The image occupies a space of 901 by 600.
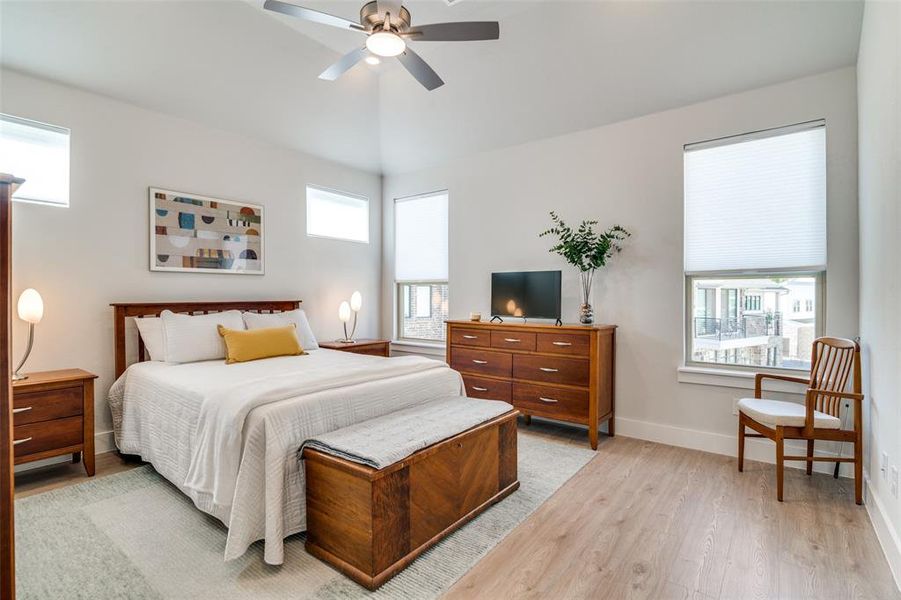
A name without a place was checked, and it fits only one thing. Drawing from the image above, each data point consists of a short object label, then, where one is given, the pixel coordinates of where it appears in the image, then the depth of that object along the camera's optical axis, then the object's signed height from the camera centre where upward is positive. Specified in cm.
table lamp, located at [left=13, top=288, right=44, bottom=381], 294 -6
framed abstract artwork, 382 +58
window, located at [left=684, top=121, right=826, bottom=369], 326 +40
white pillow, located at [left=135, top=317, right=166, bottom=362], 345 -30
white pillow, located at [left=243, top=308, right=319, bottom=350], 407 -22
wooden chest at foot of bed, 194 -98
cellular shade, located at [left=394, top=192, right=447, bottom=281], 538 +74
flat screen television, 421 +4
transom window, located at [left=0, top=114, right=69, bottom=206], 313 +100
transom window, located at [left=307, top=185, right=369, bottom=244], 512 +99
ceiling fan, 240 +150
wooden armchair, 269 -72
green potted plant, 394 +44
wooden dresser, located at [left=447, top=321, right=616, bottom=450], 372 -62
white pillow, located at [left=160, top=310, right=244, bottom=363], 342 -31
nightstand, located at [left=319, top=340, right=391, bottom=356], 476 -53
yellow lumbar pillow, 354 -37
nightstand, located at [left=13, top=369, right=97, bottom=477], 280 -76
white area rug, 193 -124
